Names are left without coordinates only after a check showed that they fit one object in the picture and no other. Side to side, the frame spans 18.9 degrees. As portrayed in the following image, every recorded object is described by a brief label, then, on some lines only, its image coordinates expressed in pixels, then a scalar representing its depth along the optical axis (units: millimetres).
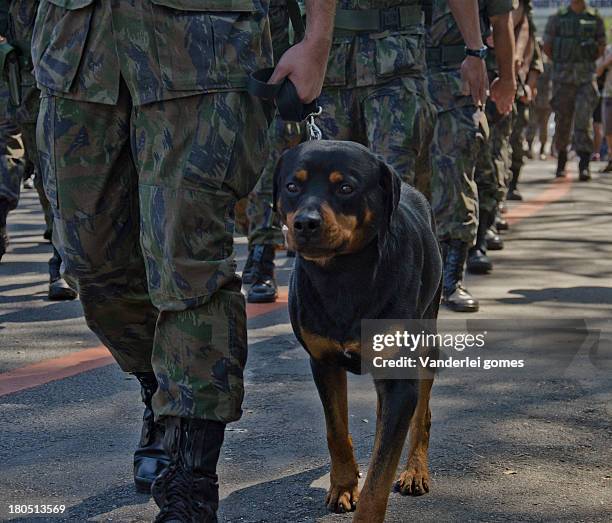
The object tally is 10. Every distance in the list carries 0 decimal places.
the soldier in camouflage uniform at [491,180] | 12201
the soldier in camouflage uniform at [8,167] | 10578
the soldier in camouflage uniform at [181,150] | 4789
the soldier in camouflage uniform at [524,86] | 14925
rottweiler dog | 4753
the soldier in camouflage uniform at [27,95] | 10136
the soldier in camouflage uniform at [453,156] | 10119
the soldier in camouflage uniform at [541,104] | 31838
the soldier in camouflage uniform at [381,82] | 8366
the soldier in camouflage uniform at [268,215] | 10295
